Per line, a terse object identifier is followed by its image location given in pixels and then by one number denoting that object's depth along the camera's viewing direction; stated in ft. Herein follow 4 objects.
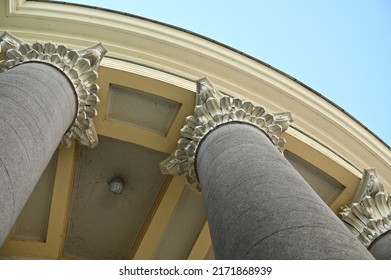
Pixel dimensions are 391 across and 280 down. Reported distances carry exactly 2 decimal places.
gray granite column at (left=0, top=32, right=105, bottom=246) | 17.15
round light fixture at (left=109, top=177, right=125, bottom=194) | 42.45
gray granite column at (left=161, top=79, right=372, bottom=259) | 13.60
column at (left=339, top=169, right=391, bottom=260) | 33.42
